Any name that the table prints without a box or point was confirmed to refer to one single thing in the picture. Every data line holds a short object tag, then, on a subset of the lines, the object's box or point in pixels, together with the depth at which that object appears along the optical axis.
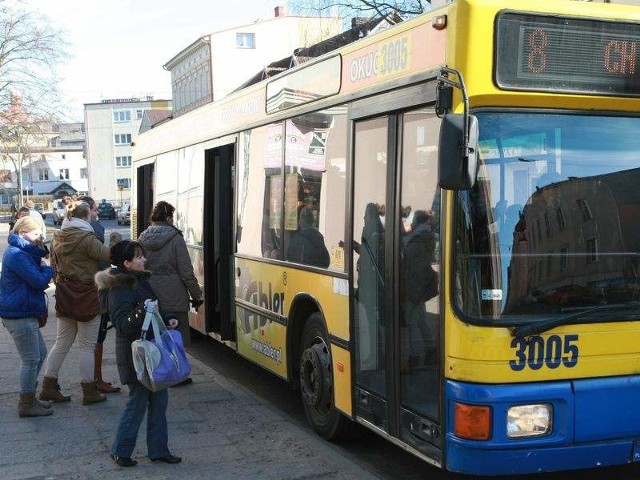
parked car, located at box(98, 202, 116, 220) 73.39
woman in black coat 5.59
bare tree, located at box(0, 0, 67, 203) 46.34
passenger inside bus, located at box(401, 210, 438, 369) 4.75
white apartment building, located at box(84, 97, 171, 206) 104.94
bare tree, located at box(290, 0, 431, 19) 29.12
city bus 4.39
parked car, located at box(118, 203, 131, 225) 61.57
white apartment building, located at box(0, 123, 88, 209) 113.31
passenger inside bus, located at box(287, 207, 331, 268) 6.30
